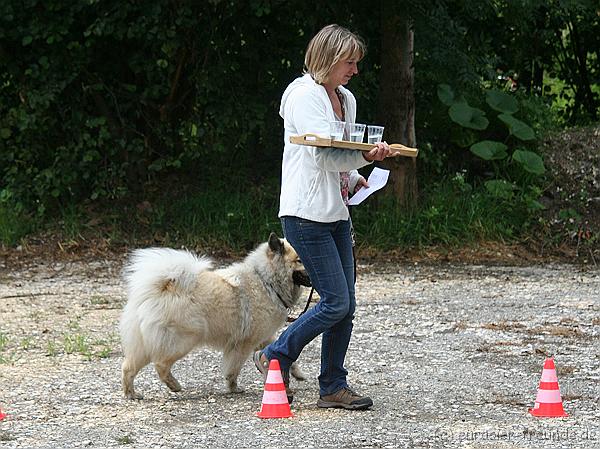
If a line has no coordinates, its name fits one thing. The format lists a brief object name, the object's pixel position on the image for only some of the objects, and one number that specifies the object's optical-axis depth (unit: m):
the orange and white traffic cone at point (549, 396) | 11.37
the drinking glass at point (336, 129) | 10.84
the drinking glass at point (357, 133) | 10.95
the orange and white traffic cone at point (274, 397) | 11.45
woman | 11.06
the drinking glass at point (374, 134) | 10.82
